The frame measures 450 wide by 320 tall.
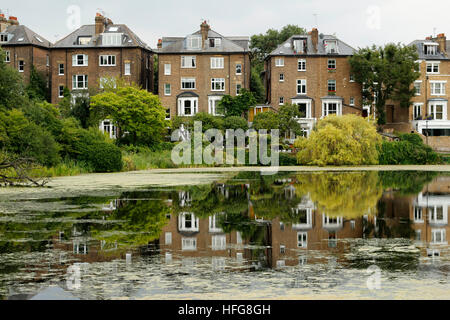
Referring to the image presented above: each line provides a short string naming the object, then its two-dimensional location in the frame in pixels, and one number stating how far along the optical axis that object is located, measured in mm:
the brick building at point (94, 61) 72938
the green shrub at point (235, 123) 66812
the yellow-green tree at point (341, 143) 53812
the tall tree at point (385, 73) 69750
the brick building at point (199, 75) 73188
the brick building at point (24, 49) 72500
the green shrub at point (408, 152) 59719
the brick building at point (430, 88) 76500
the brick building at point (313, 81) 74438
